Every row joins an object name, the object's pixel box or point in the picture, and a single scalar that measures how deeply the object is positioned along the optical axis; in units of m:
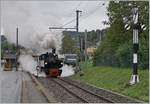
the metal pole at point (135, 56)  28.25
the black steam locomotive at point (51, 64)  46.25
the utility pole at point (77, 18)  51.94
